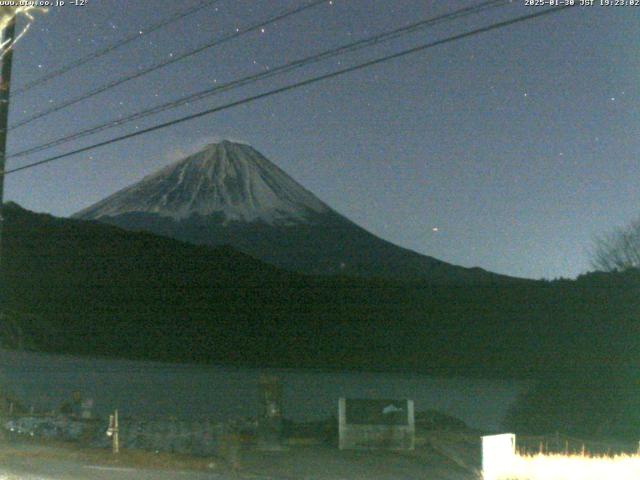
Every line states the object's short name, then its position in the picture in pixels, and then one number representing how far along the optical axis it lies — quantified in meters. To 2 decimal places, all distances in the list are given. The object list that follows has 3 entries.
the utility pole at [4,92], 15.46
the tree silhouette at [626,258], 33.06
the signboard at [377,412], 15.80
